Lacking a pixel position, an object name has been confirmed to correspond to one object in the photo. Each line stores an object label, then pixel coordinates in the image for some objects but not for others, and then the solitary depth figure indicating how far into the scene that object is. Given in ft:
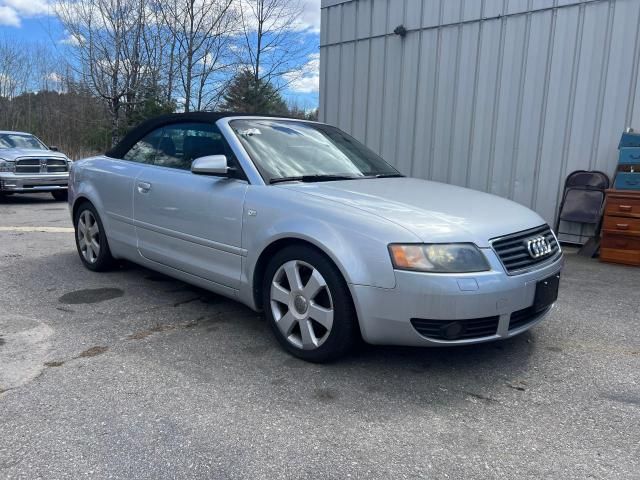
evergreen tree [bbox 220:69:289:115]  69.82
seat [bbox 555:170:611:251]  21.81
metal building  21.93
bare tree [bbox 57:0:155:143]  54.24
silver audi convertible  8.73
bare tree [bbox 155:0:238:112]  57.11
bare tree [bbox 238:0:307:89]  72.79
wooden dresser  19.34
